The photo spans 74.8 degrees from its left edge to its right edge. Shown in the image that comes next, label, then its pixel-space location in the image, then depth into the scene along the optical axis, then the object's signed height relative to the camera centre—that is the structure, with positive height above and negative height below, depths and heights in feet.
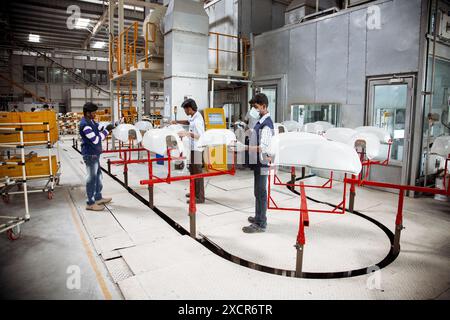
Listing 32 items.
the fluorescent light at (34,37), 72.93 +23.21
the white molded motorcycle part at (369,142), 17.42 -0.73
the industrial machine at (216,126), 27.68 +0.26
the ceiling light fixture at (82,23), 59.85 +22.05
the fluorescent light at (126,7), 52.67 +22.93
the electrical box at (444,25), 22.77 +8.18
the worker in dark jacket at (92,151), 17.70 -1.43
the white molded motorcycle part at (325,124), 27.14 +0.49
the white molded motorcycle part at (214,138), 16.28 -0.52
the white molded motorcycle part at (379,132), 20.24 -0.16
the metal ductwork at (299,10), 33.76 +13.89
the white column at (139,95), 33.35 +3.86
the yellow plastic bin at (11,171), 20.29 -3.04
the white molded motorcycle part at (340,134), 19.58 -0.31
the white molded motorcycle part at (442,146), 20.61 -1.14
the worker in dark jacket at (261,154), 14.07 -1.19
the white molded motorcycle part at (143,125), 29.37 +0.31
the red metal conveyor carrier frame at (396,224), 10.41 -3.60
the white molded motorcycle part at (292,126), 28.53 +0.31
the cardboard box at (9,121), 18.42 +0.38
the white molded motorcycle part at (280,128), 25.65 +0.09
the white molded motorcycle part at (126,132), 23.06 -0.31
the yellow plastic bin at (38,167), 20.20 -2.71
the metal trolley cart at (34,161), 18.85 -2.34
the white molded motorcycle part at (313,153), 11.35 -0.95
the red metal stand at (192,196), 13.75 -3.20
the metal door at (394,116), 23.20 +1.17
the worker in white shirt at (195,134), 18.61 -0.37
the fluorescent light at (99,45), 81.50 +23.77
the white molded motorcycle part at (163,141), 17.48 -0.75
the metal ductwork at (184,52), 26.68 +7.06
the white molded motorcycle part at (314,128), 26.49 +0.12
